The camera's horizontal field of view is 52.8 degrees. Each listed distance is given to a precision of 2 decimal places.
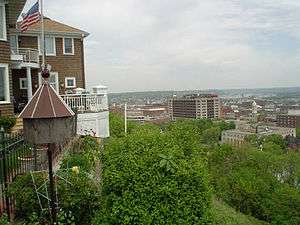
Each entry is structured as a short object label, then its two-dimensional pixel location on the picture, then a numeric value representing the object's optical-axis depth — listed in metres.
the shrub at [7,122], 10.94
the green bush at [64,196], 4.85
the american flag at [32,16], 12.08
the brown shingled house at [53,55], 16.45
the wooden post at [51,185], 3.47
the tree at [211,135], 72.76
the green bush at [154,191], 4.65
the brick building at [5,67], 12.05
